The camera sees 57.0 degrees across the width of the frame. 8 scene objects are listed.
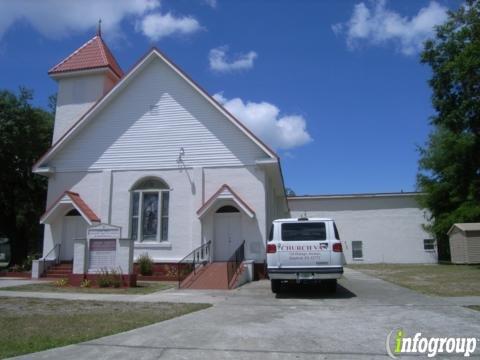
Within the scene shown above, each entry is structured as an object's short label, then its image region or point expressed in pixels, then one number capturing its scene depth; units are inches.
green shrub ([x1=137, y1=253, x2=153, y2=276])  784.9
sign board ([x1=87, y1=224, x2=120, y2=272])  660.1
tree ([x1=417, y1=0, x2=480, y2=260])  869.2
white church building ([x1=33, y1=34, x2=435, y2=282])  804.6
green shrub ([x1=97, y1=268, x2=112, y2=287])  626.5
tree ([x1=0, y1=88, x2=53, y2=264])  1137.4
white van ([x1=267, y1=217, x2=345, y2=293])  484.1
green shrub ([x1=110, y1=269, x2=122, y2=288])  622.2
